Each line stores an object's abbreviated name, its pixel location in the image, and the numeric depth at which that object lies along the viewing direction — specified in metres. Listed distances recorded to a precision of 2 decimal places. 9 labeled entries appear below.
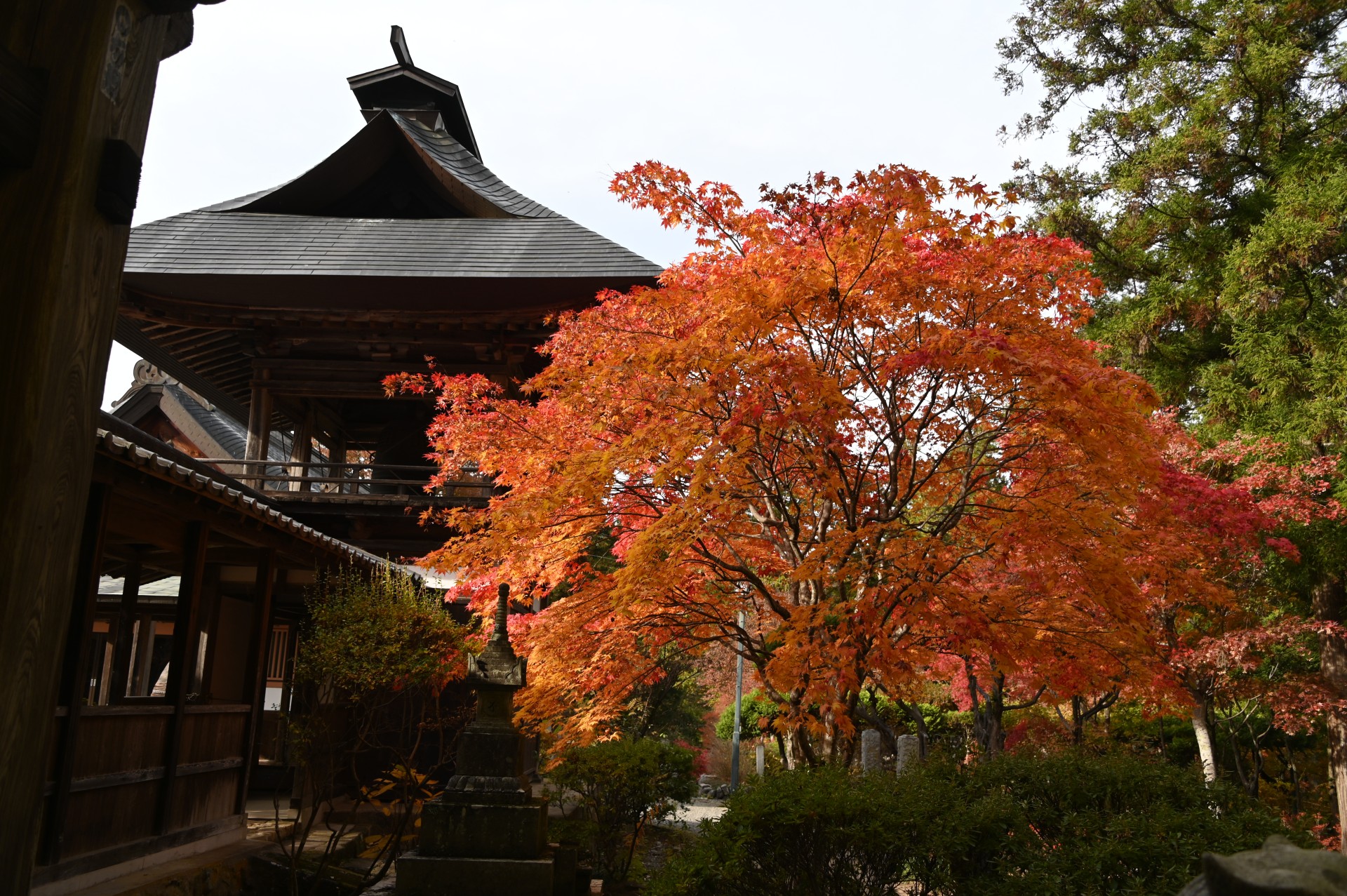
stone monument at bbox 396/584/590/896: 5.95
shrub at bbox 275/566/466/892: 8.14
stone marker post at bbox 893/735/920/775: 13.52
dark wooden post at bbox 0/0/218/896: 2.15
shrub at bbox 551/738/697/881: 8.82
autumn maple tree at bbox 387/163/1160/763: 6.91
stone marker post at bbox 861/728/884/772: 14.08
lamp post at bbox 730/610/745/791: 22.91
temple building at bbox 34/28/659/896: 7.27
